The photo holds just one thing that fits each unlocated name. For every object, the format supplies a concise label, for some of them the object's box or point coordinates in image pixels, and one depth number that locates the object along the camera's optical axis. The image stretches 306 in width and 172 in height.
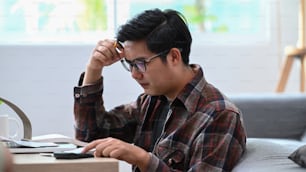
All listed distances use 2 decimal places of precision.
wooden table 2.40
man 2.62
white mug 2.95
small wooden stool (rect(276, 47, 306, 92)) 4.94
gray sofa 4.21
